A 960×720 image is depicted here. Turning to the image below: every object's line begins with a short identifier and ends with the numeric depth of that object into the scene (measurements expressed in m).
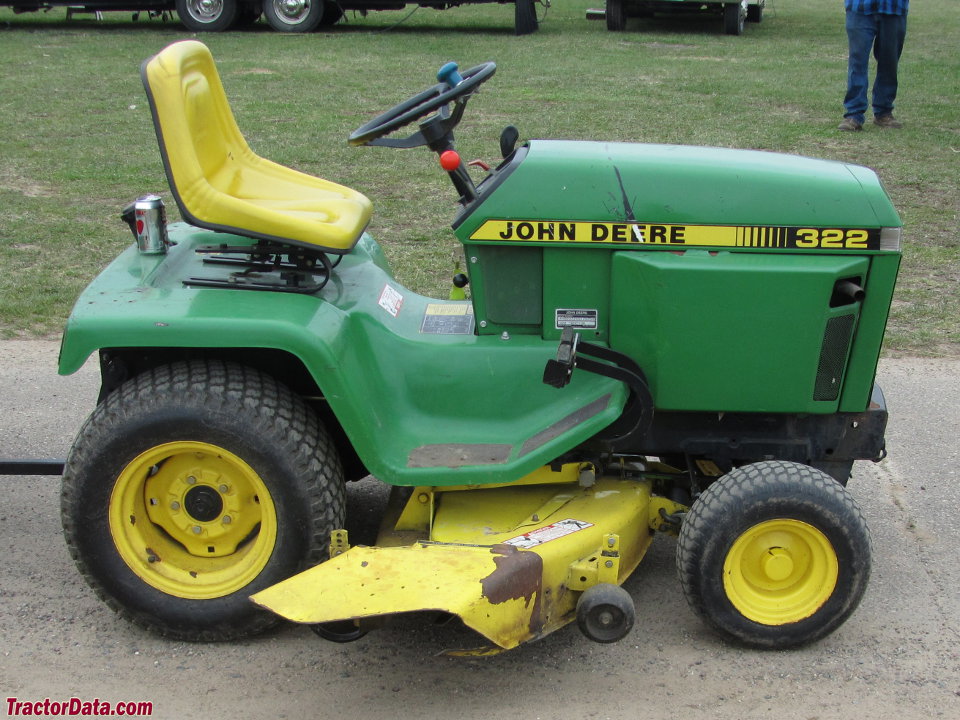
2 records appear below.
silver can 3.26
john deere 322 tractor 2.88
